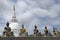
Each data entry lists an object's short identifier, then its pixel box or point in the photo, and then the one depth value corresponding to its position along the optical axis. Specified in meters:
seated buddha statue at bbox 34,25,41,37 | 19.90
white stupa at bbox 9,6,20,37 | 33.98
